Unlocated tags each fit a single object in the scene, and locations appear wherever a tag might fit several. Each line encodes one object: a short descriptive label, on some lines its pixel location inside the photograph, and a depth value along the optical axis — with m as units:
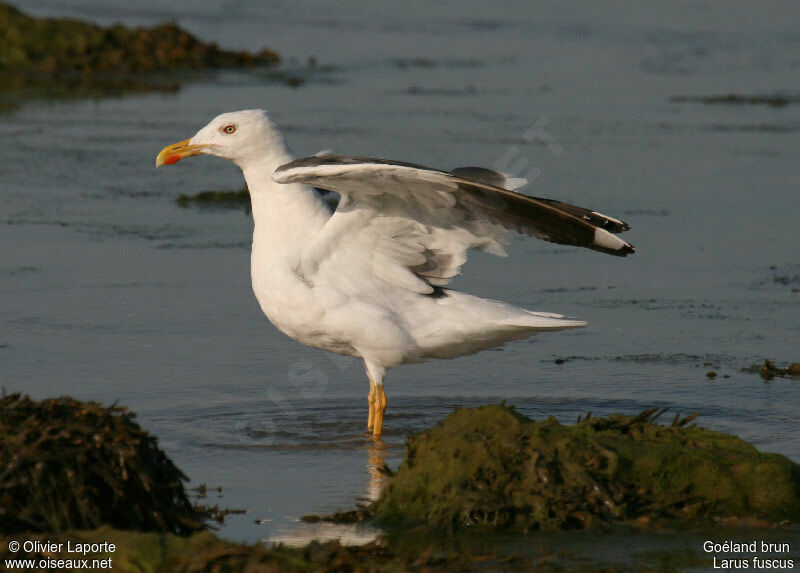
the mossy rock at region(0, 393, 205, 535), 10.70
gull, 14.65
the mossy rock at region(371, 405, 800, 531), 11.17
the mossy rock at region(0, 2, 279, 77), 39.34
